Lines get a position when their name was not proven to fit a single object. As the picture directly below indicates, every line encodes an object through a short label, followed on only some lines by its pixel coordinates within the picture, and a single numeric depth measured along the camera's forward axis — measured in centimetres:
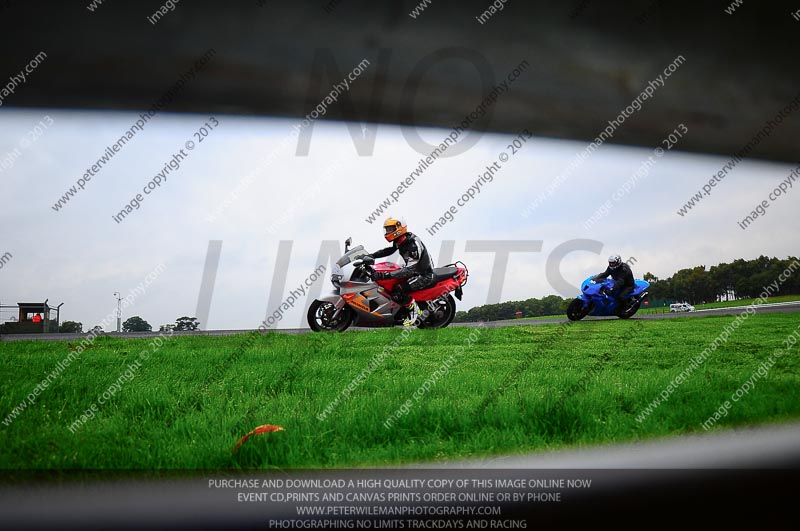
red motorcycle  929
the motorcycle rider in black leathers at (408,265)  725
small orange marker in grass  251
